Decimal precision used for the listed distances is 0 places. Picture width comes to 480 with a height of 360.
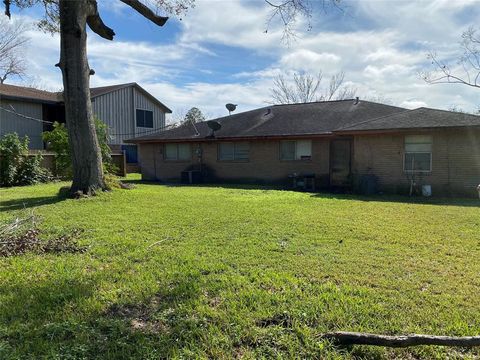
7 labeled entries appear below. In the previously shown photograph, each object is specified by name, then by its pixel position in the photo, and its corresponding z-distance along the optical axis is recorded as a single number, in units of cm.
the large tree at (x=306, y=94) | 4456
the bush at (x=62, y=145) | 1737
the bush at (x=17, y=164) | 1560
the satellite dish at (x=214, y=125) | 1903
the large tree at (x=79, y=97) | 1084
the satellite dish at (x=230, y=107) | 2294
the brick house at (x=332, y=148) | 1321
